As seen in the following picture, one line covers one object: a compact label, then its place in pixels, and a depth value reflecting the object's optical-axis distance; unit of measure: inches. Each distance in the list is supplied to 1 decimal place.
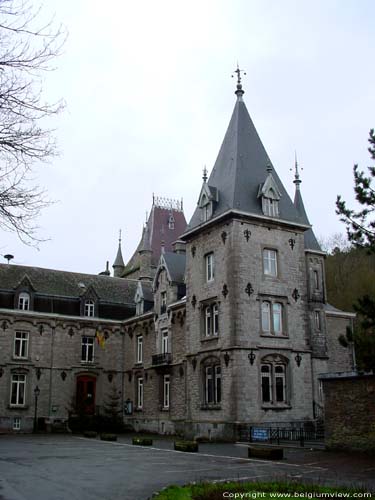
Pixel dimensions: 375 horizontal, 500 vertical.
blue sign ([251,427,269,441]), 1085.5
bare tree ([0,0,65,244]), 423.2
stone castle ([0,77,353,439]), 1205.7
